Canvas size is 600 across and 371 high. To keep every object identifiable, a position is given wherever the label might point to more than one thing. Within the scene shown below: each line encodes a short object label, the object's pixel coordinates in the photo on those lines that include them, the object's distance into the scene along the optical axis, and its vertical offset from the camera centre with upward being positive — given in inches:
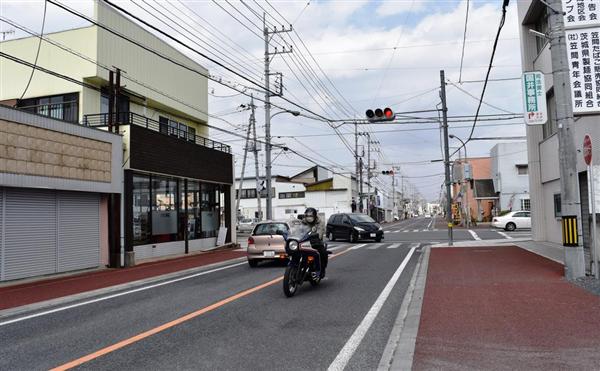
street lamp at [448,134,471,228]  1829.4 -41.1
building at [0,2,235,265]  705.0 +178.9
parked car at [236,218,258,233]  1983.4 -45.9
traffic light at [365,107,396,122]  679.7 +144.4
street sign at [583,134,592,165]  346.9 +42.9
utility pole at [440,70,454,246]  888.3 +148.0
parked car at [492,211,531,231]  1380.4 -36.1
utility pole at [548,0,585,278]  370.9 +61.2
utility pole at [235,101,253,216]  1425.9 +248.8
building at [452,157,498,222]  2223.2 +93.8
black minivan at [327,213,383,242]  1041.5 -33.6
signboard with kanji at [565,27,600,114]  391.2 +117.7
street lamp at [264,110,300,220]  1064.2 +126.5
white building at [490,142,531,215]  1942.7 +141.6
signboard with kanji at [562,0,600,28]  388.8 +164.3
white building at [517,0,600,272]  545.7 +85.0
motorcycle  349.4 -35.3
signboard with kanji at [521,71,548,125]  422.9 +100.8
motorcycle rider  380.5 -11.0
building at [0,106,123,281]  485.7 +34.8
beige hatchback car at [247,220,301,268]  557.3 -35.7
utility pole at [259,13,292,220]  1063.6 +165.8
